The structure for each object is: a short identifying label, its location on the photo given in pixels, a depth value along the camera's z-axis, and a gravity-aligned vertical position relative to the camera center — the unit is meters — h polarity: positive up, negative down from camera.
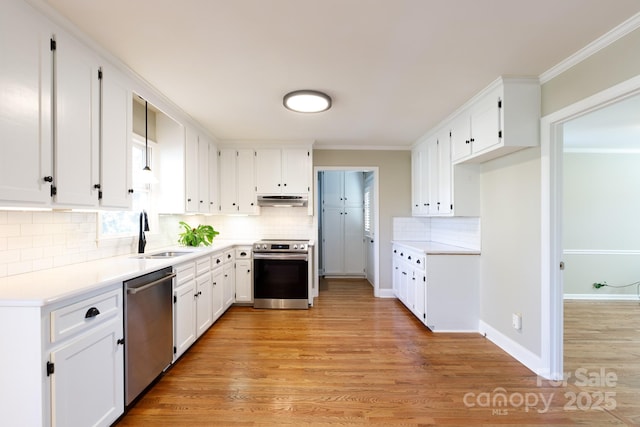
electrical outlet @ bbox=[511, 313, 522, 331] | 2.55 -1.00
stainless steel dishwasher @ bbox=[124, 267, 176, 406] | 1.83 -0.84
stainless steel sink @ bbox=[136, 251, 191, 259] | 2.71 -0.42
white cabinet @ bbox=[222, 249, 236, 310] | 3.66 -0.90
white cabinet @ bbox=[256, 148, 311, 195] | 4.32 +0.66
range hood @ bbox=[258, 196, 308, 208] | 4.33 +0.18
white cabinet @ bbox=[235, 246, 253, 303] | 4.05 -0.91
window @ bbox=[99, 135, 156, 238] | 2.59 +0.02
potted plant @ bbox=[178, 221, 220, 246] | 3.43 -0.28
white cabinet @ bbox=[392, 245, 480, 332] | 3.20 -0.91
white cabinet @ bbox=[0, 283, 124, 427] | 1.26 -0.73
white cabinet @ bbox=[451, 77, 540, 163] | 2.34 +0.83
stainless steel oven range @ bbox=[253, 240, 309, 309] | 3.96 -0.88
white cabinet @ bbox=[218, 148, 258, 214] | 4.33 +0.50
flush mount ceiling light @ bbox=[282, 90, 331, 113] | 2.57 +1.06
